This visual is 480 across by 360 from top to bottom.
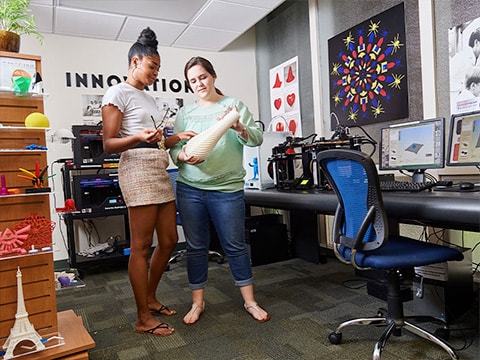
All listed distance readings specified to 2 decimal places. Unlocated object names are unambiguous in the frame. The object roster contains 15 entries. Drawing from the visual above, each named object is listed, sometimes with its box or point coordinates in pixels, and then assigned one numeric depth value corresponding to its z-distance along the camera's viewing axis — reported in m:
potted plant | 1.39
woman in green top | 1.77
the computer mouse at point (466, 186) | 1.56
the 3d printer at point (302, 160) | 2.25
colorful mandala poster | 2.47
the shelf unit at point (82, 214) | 2.91
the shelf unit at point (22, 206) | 1.39
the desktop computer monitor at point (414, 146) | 1.83
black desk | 1.27
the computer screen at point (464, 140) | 1.71
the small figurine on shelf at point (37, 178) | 1.39
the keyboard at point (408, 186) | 1.64
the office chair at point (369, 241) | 1.35
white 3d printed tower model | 1.29
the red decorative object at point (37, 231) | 1.39
